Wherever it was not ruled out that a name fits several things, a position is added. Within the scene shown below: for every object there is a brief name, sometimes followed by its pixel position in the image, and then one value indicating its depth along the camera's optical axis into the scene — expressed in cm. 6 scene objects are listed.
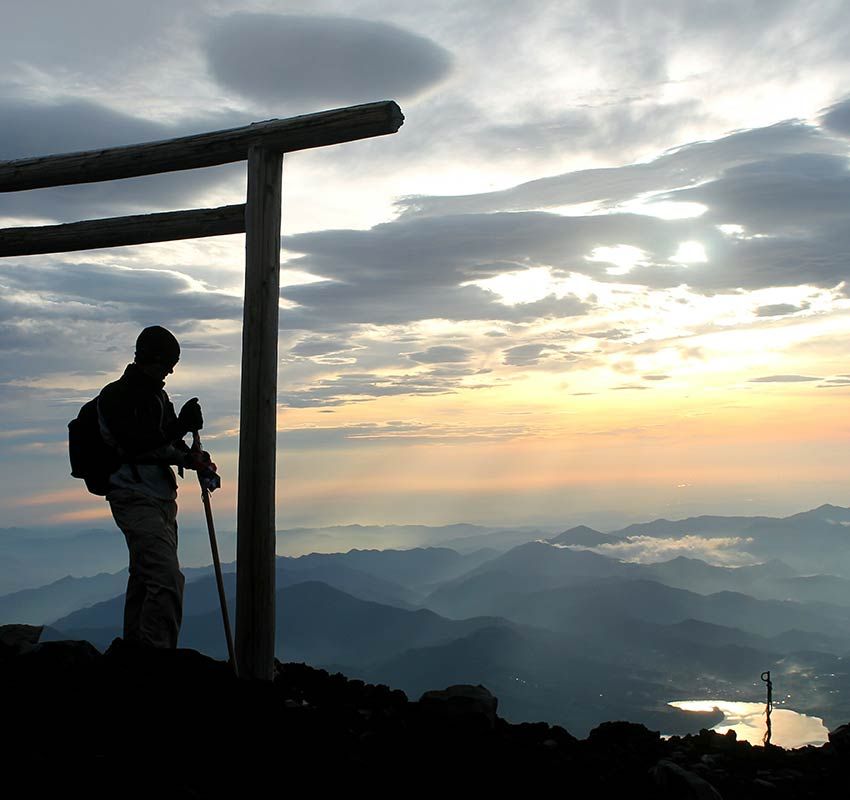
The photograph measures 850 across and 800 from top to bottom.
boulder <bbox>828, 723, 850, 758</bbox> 699
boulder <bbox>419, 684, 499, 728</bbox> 641
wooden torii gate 680
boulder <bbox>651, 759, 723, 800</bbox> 532
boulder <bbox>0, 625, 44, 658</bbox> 678
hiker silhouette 656
